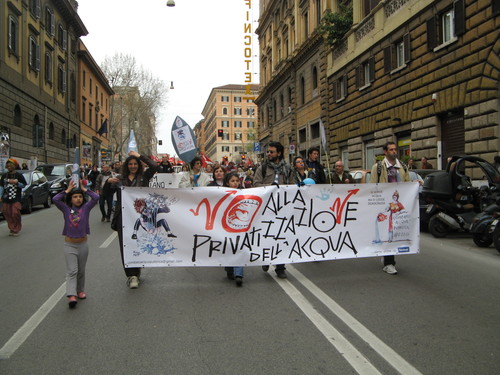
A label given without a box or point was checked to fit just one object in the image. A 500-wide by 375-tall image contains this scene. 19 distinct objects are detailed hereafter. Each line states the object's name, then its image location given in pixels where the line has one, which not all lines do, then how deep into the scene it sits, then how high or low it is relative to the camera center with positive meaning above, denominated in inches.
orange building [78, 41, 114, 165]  1817.2 +417.7
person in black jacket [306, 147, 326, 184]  312.9 +14.0
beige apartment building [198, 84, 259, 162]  4382.4 +709.4
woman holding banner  227.0 +8.3
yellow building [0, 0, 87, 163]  1034.7 +322.3
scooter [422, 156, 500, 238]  379.2 -13.1
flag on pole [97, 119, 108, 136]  1489.1 +211.0
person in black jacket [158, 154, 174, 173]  522.3 +27.8
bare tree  2023.9 +443.8
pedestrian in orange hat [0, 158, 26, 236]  405.4 -4.4
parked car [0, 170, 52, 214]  593.9 -0.4
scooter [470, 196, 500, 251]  318.3 -28.8
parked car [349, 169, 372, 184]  528.1 +14.2
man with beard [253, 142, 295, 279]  252.1 +9.9
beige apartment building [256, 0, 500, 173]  566.3 +188.3
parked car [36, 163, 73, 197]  743.1 +30.7
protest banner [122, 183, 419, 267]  223.5 -19.1
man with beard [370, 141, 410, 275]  263.9 +9.3
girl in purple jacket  191.6 -18.7
